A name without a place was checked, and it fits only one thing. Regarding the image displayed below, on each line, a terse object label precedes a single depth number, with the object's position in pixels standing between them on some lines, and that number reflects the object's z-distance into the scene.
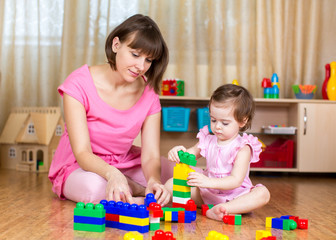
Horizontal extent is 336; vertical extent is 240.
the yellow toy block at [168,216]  1.38
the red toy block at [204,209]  1.52
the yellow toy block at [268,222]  1.38
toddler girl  1.49
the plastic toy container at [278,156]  3.03
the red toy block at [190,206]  1.46
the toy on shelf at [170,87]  3.05
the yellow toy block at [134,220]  1.23
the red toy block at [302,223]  1.36
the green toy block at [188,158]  1.44
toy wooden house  2.90
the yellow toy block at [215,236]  1.10
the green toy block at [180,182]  1.45
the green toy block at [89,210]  1.23
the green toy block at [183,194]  1.46
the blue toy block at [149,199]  1.35
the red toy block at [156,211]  1.27
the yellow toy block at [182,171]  1.45
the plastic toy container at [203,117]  3.02
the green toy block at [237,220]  1.40
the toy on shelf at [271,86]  3.06
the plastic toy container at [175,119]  3.01
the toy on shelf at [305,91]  3.08
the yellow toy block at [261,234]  1.16
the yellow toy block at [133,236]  1.10
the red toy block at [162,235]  1.11
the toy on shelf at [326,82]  3.10
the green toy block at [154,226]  1.27
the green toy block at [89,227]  1.24
